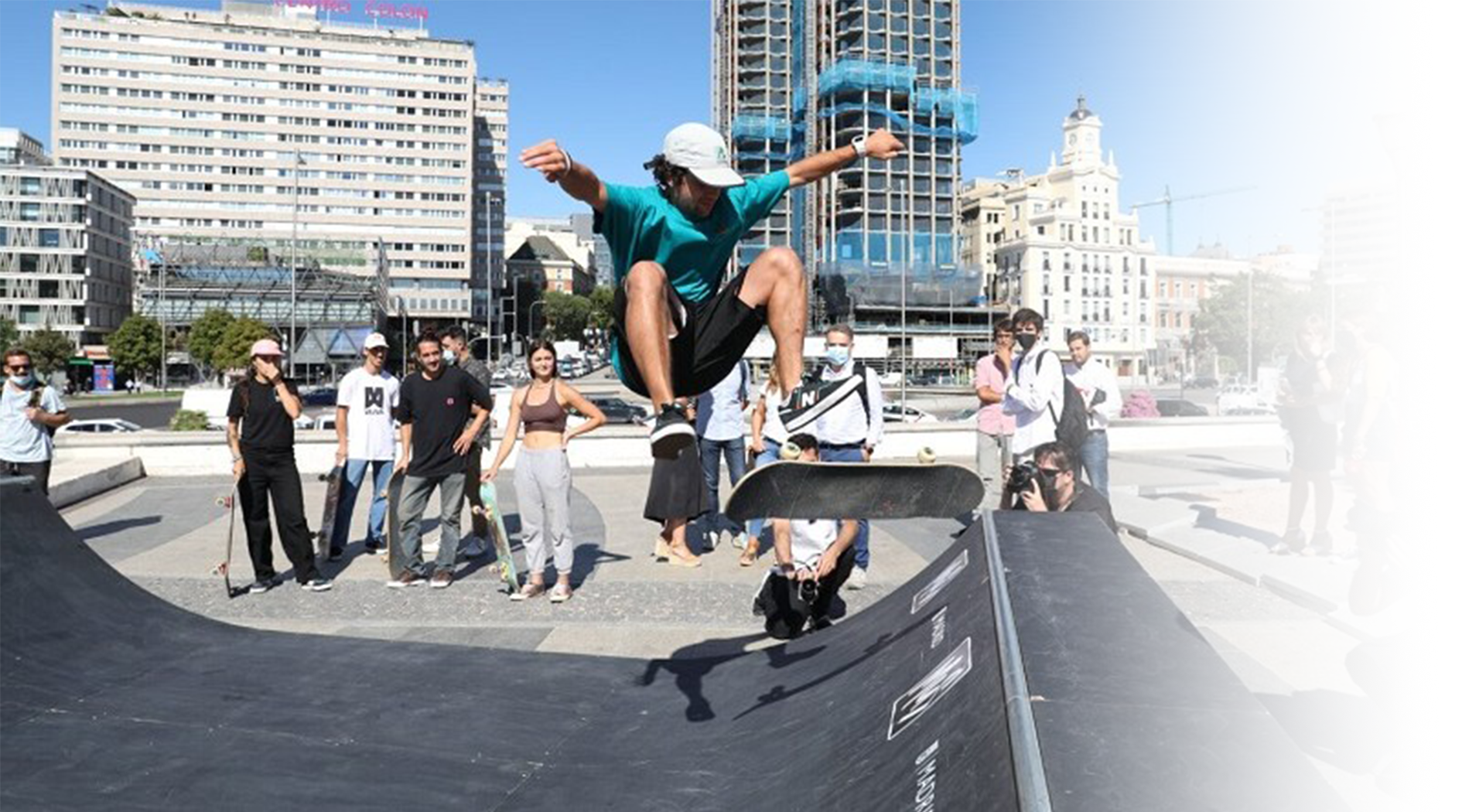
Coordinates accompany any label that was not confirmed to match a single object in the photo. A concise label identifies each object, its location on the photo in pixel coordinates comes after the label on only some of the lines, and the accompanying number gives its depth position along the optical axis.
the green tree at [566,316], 114.94
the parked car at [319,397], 48.31
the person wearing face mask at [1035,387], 6.77
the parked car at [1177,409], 37.00
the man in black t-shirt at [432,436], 7.22
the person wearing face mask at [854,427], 6.48
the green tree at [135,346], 66.75
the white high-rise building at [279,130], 100.25
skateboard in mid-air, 3.72
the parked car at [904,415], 26.58
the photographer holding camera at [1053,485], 5.22
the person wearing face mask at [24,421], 7.75
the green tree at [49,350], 59.69
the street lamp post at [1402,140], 9.16
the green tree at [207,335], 62.66
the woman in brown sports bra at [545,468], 6.82
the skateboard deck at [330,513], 8.17
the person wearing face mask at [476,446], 8.01
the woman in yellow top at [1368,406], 6.28
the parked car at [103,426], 24.94
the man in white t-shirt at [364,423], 8.16
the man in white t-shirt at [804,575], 5.30
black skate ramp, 2.22
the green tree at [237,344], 58.69
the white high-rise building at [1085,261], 91.62
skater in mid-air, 3.60
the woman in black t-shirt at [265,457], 7.05
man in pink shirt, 7.72
